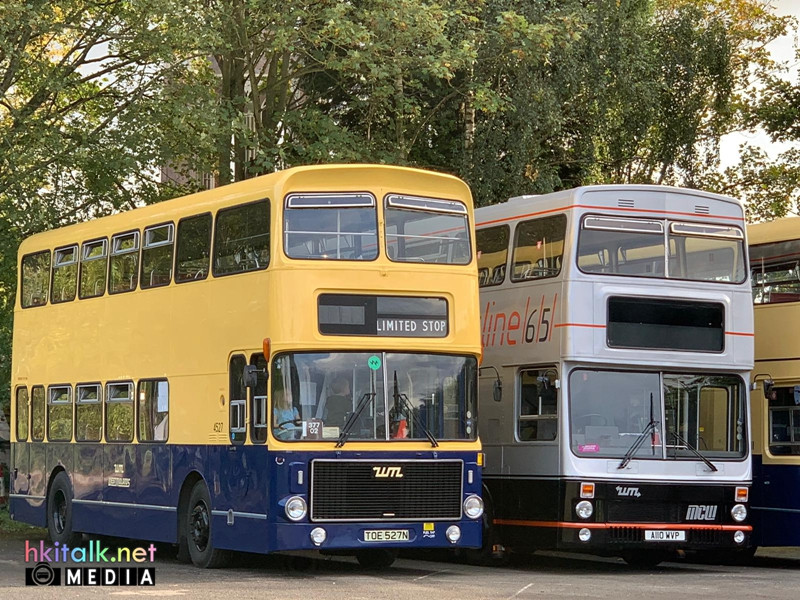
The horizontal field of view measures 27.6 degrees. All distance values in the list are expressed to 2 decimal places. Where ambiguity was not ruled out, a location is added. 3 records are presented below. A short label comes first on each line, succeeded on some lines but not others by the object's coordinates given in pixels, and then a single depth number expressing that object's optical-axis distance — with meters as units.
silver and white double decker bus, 18.53
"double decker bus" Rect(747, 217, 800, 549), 20.16
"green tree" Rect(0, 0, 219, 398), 25.14
